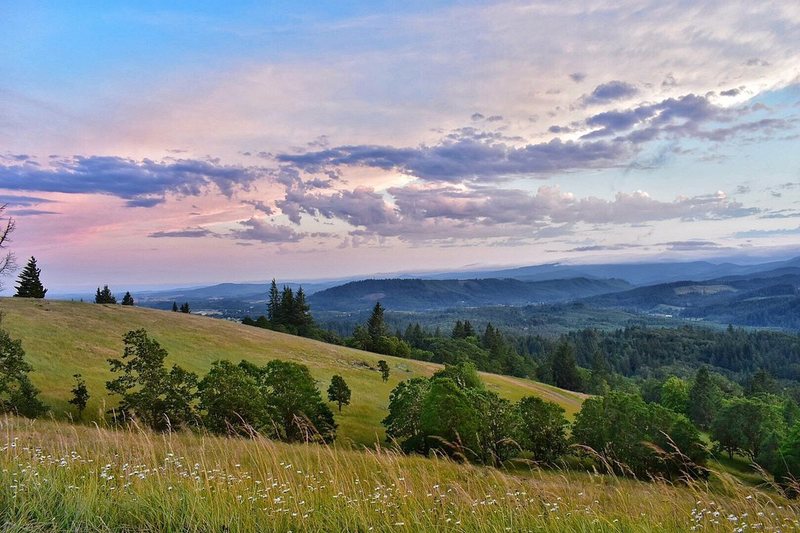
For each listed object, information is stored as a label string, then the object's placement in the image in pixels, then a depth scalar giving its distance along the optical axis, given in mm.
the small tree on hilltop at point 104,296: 101800
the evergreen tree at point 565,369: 129750
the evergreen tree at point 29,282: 89625
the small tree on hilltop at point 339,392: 50406
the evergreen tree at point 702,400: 82188
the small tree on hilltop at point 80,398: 35031
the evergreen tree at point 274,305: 120062
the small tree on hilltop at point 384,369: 67812
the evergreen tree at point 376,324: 119812
